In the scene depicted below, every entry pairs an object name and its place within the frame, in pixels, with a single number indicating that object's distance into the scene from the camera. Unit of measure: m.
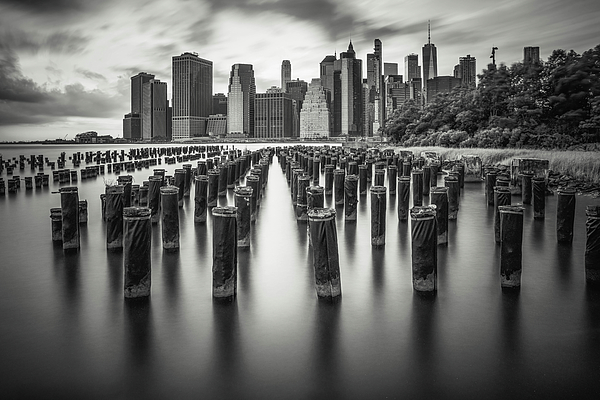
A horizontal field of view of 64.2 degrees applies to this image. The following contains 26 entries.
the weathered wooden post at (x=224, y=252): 6.88
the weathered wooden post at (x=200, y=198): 13.52
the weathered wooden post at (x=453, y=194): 13.84
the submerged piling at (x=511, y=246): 7.12
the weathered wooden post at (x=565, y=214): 9.67
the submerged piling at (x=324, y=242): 6.80
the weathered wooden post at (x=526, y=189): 16.33
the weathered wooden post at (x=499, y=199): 10.62
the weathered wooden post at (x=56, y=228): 11.10
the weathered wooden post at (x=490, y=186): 16.69
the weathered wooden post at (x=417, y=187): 15.79
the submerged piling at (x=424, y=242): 6.82
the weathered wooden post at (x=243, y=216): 10.61
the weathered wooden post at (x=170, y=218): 9.77
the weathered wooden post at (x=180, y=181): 17.92
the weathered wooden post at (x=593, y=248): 7.16
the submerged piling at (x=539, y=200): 12.72
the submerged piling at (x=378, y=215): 10.24
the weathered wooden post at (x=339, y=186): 16.36
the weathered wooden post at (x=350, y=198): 13.47
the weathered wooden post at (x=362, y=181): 19.81
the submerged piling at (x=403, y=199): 13.73
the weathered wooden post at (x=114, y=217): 9.62
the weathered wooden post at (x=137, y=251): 6.82
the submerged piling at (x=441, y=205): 10.25
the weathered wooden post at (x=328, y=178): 21.36
